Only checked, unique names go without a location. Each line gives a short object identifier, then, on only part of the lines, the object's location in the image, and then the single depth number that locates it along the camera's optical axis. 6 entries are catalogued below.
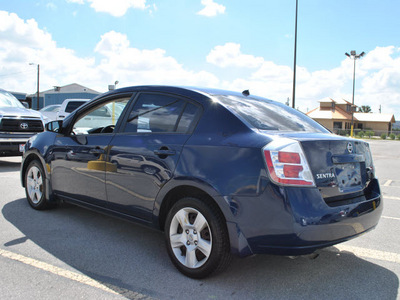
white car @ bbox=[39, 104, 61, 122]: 17.38
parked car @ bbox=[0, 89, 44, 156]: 9.59
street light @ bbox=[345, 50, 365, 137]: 49.53
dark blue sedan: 2.86
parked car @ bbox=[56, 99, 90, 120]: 14.38
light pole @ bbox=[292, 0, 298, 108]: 23.90
